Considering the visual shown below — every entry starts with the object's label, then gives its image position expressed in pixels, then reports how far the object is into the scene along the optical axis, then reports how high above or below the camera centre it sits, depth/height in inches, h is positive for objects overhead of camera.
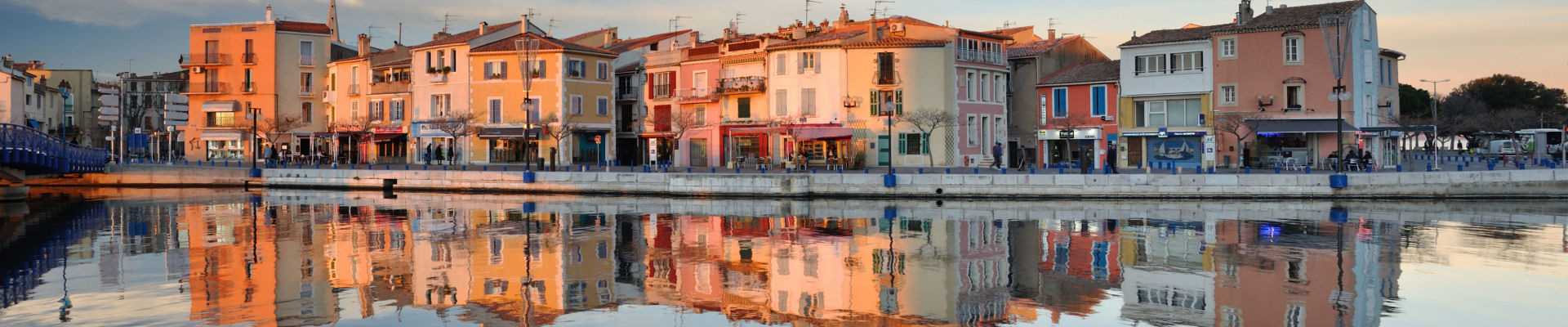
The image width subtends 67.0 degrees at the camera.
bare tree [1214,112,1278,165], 1765.5 +66.6
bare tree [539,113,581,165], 2325.3 +95.9
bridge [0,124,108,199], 1405.0 +29.0
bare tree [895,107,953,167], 1946.4 +84.0
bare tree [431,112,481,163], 2276.1 +95.0
